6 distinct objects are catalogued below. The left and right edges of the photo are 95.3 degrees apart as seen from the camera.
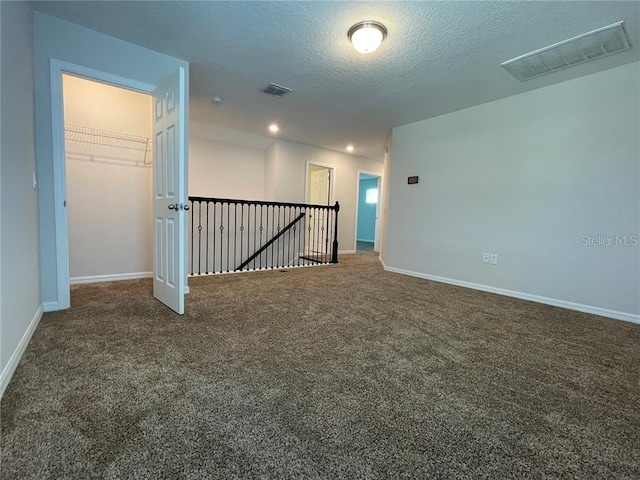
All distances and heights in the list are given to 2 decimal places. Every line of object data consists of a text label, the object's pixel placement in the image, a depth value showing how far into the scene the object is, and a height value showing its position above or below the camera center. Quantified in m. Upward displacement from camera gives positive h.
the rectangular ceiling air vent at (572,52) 2.22 +1.44
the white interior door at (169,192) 2.37 +0.14
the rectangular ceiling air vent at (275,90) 3.31 +1.43
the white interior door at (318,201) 6.71 +0.32
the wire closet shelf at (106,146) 3.21 +0.70
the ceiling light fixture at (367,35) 2.19 +1.39
